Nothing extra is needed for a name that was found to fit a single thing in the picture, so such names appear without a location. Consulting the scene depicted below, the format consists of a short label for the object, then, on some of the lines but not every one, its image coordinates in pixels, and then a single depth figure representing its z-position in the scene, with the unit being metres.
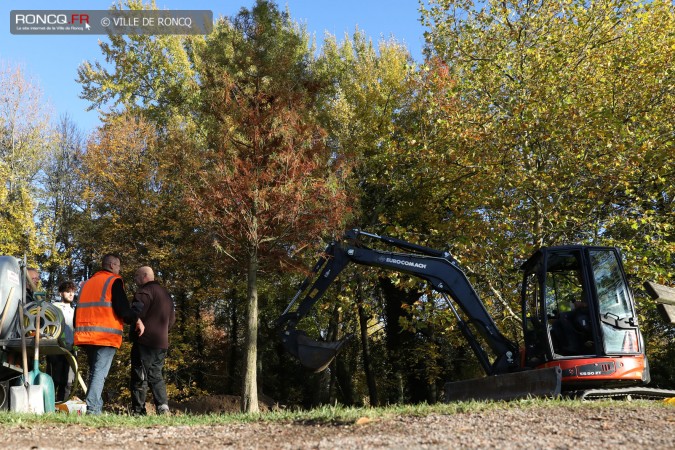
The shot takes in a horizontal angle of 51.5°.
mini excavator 9.99
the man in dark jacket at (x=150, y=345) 9.20
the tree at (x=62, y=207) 27.83
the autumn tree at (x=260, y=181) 13.23
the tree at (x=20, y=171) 27.02
